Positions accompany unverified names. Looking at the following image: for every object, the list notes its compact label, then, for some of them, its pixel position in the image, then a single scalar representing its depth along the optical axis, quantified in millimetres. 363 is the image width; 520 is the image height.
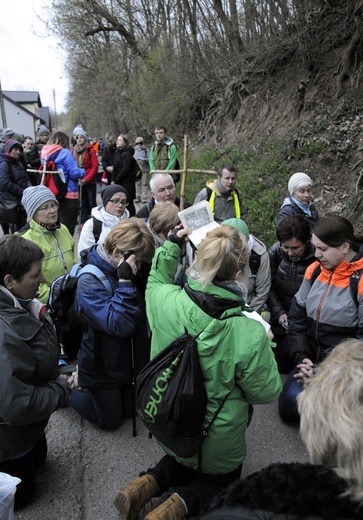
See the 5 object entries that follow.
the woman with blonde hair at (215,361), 2135
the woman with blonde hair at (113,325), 2859
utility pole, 23136
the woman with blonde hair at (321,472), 1077
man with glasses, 4867
